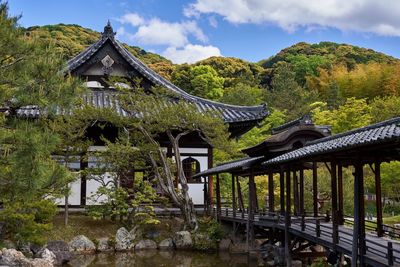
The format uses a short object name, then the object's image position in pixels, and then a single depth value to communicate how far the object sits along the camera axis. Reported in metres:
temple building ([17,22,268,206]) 20.03
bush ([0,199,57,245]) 12.28
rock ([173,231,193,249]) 16.86
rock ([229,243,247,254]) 16.30
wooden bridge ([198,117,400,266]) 8.08
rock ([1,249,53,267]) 11.81
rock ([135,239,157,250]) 16.82
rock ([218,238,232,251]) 16.94
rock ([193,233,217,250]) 16.67
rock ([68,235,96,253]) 15.89
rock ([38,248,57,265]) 13.71
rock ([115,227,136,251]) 16.55
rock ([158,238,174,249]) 17.00
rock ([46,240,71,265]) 14.50
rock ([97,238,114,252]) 16.36
